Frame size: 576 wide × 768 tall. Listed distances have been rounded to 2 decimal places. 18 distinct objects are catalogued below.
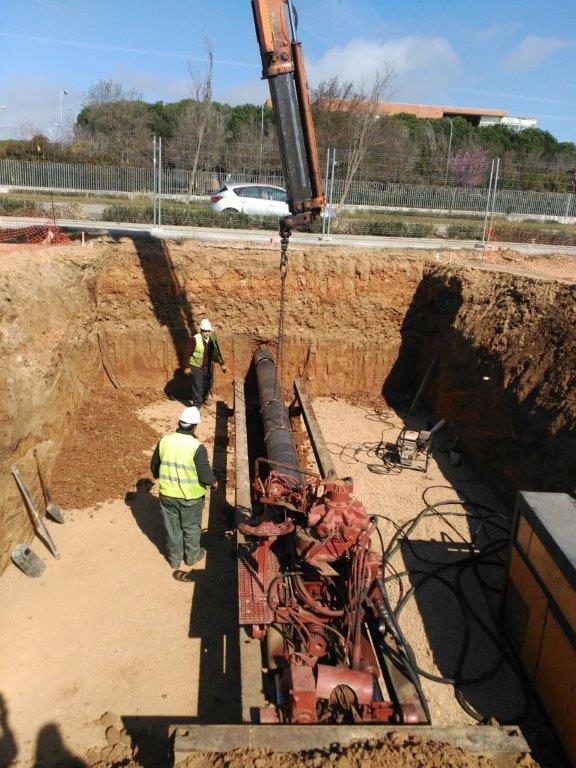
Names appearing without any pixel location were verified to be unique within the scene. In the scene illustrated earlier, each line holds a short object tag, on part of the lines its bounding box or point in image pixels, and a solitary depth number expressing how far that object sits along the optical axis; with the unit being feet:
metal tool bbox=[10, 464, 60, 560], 20.99
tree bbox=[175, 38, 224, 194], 60.13
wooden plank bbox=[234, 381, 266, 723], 14.10
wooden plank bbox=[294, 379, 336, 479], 25.90
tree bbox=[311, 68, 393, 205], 72.33
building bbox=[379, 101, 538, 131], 185.14
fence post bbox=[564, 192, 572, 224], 70.03
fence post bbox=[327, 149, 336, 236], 54.50
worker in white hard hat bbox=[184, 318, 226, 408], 32.68
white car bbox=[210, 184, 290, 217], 63.10
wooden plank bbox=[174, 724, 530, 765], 11.58
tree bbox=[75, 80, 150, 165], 89.76
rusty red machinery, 13.65
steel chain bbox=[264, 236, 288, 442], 25.12
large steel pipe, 22.03
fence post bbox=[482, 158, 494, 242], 56.41
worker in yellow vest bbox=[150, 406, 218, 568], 19.63
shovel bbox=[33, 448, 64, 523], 23.07
